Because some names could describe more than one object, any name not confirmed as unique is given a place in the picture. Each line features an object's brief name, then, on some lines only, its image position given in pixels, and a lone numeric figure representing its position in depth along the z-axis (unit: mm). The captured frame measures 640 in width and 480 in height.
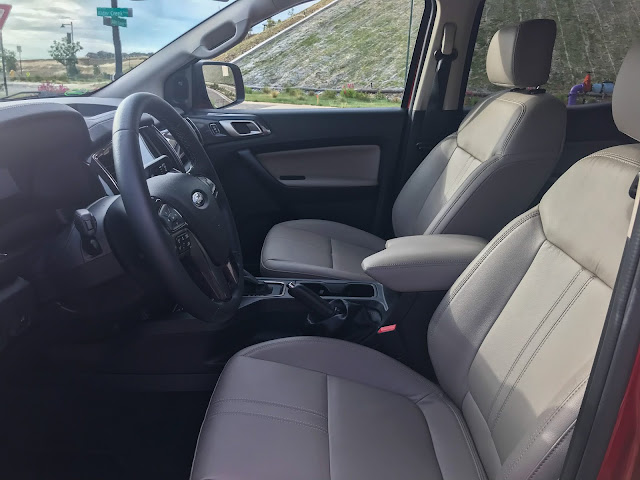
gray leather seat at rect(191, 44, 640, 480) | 1126
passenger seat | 2027
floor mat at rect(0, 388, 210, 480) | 1641
